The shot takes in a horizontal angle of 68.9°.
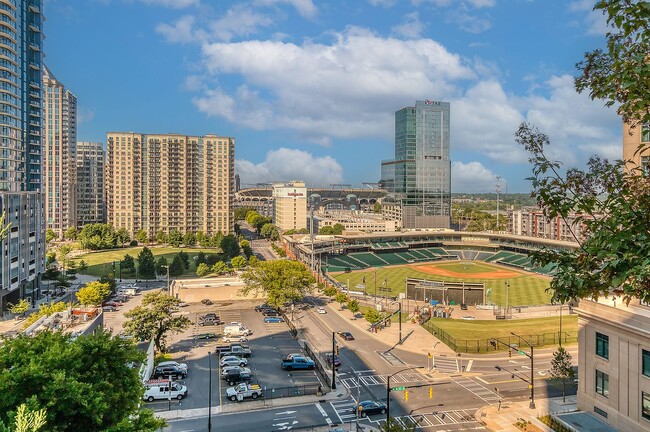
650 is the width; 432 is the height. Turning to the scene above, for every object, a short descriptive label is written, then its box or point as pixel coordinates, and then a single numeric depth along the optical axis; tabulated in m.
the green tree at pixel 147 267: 100.19
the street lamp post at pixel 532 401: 38.21
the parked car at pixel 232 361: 47.61
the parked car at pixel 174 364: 45.59
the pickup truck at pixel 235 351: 51.25
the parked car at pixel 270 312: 71.69
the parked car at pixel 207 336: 58.70
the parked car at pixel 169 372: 44.47
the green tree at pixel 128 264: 104.62
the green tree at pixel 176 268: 102.00
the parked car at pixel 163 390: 39.78
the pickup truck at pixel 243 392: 40.06
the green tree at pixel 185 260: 109.19
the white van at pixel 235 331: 58.50
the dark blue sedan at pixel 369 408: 37.53
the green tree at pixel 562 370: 40.15
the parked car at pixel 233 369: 44.53
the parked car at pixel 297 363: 47.72
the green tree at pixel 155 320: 49.12
